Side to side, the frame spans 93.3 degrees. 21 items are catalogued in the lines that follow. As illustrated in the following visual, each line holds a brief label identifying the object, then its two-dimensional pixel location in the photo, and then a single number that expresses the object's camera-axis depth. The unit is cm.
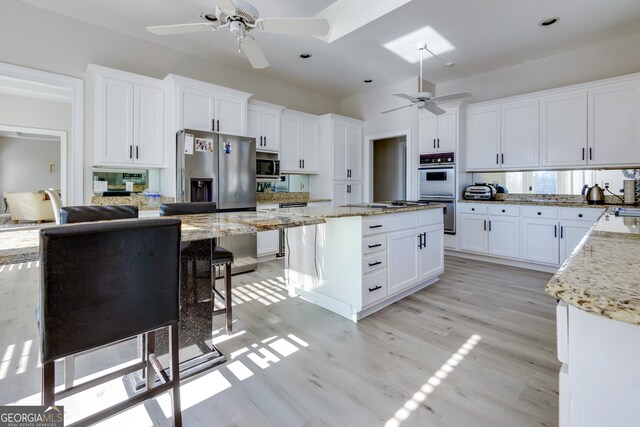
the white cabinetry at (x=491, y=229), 421
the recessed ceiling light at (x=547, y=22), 338
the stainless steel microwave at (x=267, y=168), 471
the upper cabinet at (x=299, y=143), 517
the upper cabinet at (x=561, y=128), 362
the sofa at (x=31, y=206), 662
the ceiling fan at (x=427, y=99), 338
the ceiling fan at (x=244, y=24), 215
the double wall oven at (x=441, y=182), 482
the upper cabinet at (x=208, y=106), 372
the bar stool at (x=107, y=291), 103
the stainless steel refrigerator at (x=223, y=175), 365
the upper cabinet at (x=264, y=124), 462
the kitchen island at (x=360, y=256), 248
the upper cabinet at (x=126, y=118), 338
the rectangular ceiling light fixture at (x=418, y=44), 371
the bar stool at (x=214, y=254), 216
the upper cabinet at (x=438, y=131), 478
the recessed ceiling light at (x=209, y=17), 236
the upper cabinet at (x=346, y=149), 563
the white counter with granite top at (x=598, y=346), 56
